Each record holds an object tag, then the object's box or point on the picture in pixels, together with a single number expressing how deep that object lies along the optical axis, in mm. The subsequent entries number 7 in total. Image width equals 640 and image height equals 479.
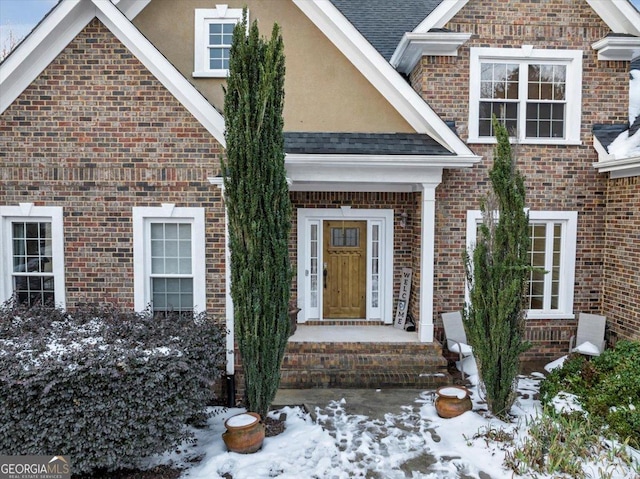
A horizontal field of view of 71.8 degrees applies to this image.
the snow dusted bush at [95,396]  4285
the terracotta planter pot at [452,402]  5918
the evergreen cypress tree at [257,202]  5152
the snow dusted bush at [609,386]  5234
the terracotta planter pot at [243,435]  5035
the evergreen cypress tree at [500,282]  5488
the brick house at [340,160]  6355
